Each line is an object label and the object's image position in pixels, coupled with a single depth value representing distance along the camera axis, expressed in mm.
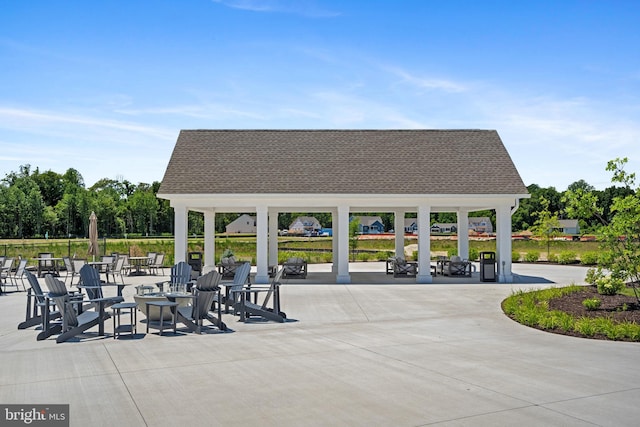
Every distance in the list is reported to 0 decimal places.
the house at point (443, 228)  118312
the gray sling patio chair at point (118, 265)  21670
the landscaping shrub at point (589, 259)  30244
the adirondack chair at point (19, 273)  19719
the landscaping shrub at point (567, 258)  31500
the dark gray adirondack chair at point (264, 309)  12602
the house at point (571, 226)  105988
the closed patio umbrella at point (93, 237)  22297
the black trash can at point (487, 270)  21586
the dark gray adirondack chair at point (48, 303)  10617
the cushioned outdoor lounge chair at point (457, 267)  23562
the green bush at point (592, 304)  12930
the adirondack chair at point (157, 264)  25170
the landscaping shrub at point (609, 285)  14025
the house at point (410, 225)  112869
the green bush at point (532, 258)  32656
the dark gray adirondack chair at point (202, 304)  11391
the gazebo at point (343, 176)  21547
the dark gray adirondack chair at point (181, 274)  14602
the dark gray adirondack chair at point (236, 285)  13266
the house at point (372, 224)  123981
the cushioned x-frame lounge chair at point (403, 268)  22844
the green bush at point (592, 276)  14338
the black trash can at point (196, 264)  22016
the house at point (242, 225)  111125
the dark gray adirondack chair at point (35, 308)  11375
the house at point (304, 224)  121250
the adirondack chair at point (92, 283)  12383
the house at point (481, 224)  119162
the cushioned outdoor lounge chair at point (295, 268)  22250
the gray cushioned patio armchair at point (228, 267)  22828
